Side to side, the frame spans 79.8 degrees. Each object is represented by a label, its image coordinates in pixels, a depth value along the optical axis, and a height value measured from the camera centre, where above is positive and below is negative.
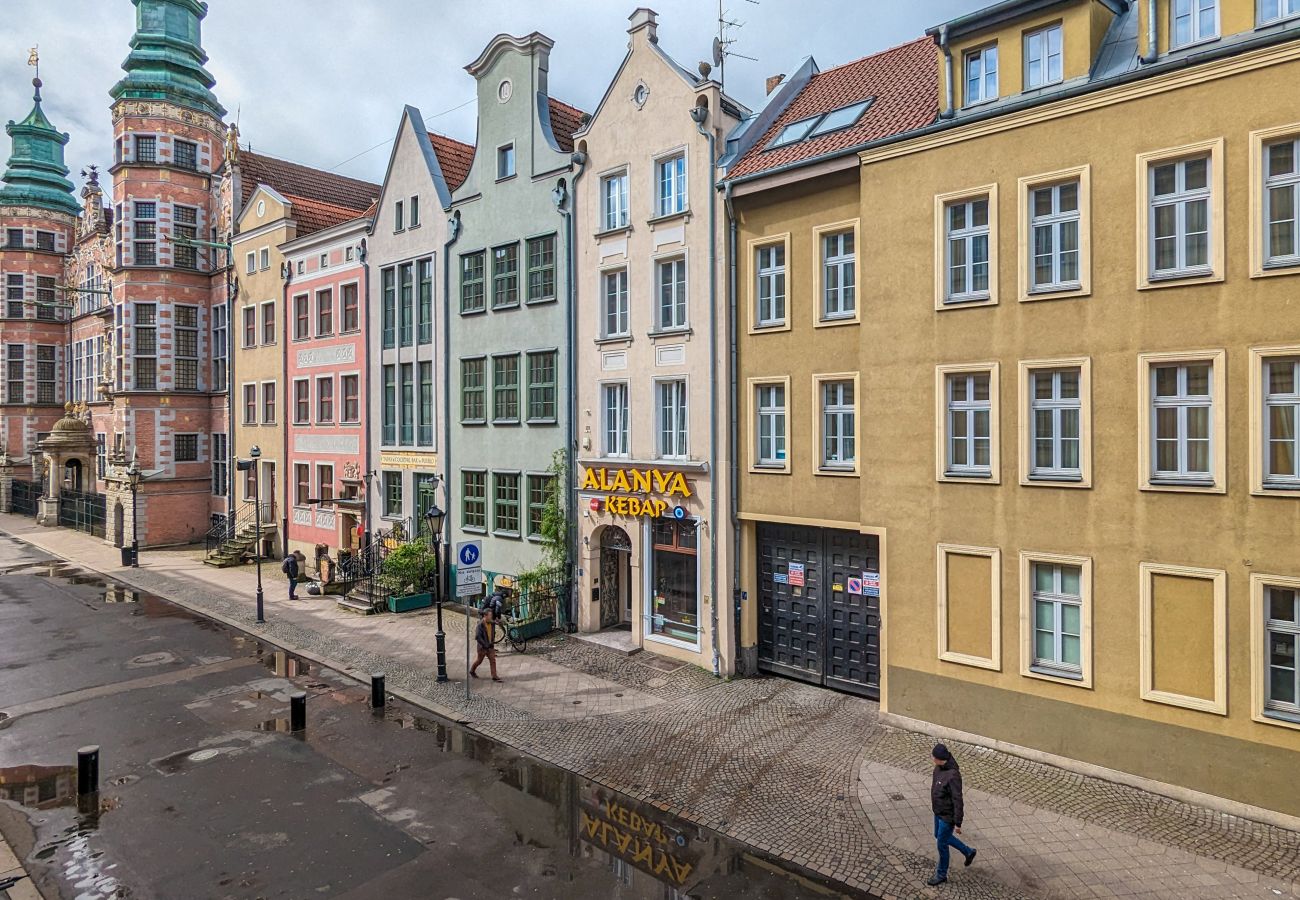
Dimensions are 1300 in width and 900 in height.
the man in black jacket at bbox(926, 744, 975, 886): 9.38 -4.32
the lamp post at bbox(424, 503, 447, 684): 17.12 -2.17
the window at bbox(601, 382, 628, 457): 19.83 +0.68
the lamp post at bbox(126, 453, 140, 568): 36.69 -1.46
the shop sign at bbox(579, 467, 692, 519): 18.03 -1.05
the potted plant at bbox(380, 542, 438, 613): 24.06 -4.09
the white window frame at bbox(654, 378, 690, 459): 18.31 +0.63
